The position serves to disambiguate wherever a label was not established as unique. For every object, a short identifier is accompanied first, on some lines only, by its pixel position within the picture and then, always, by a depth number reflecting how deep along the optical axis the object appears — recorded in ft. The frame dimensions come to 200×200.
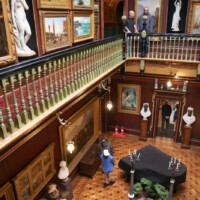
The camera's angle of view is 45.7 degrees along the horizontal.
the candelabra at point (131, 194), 17.81
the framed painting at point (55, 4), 19.29
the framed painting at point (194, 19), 32.24
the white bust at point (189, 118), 31.13
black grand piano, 23.80
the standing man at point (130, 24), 30.87
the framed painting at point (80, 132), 24.11
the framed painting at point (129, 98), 34.17
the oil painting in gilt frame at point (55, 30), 20.18
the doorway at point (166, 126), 35.83
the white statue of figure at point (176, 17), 33.06
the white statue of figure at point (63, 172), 22.04
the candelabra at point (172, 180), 14.72
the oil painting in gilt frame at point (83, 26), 25.03
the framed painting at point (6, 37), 15.70
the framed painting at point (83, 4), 24.18
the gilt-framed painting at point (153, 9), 33.88
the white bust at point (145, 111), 33.34
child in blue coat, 24.41
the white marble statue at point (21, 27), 17.09
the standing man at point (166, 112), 35.52
